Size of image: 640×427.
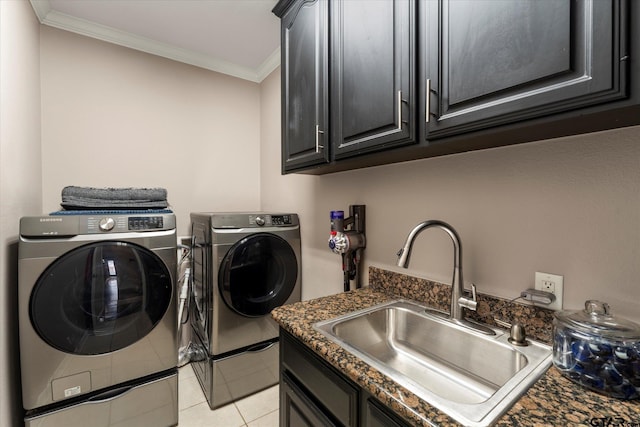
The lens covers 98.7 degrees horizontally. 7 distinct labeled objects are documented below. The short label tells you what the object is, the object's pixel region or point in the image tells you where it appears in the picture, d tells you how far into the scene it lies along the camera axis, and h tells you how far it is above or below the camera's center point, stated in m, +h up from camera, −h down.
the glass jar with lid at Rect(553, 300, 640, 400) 0.64 -0.35
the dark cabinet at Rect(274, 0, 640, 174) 0.59 +0.39
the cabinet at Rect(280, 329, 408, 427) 0.77 -0.61
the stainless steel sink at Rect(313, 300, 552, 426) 0.66 -0.50
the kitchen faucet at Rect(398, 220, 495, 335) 1.05 -0.25
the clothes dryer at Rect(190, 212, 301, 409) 1.79 -0.58
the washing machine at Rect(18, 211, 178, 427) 1.30 -0.56
